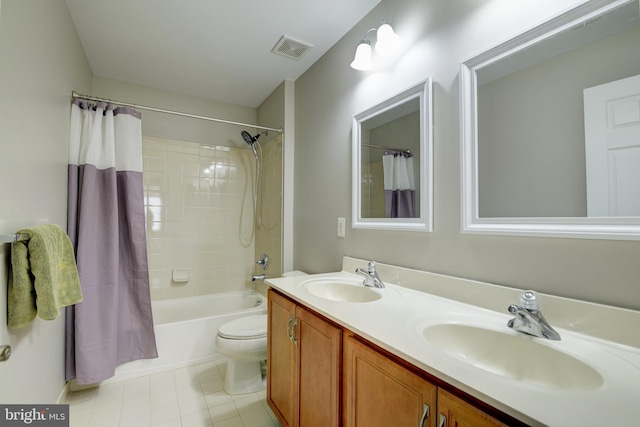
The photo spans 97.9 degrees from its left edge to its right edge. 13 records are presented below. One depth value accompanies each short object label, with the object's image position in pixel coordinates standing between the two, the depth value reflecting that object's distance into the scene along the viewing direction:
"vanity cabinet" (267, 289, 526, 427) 0.64
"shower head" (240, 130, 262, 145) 2.88
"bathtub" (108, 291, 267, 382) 2.09
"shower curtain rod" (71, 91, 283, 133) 1.87
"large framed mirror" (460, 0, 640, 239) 0.80
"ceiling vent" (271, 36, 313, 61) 1.98
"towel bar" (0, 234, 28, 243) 0.86
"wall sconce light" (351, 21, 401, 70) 1.42
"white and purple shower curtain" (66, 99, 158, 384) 1.82
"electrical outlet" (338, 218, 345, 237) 1.88
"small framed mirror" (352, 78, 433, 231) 1.32
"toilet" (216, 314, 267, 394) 1.82
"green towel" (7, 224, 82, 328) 1.00
